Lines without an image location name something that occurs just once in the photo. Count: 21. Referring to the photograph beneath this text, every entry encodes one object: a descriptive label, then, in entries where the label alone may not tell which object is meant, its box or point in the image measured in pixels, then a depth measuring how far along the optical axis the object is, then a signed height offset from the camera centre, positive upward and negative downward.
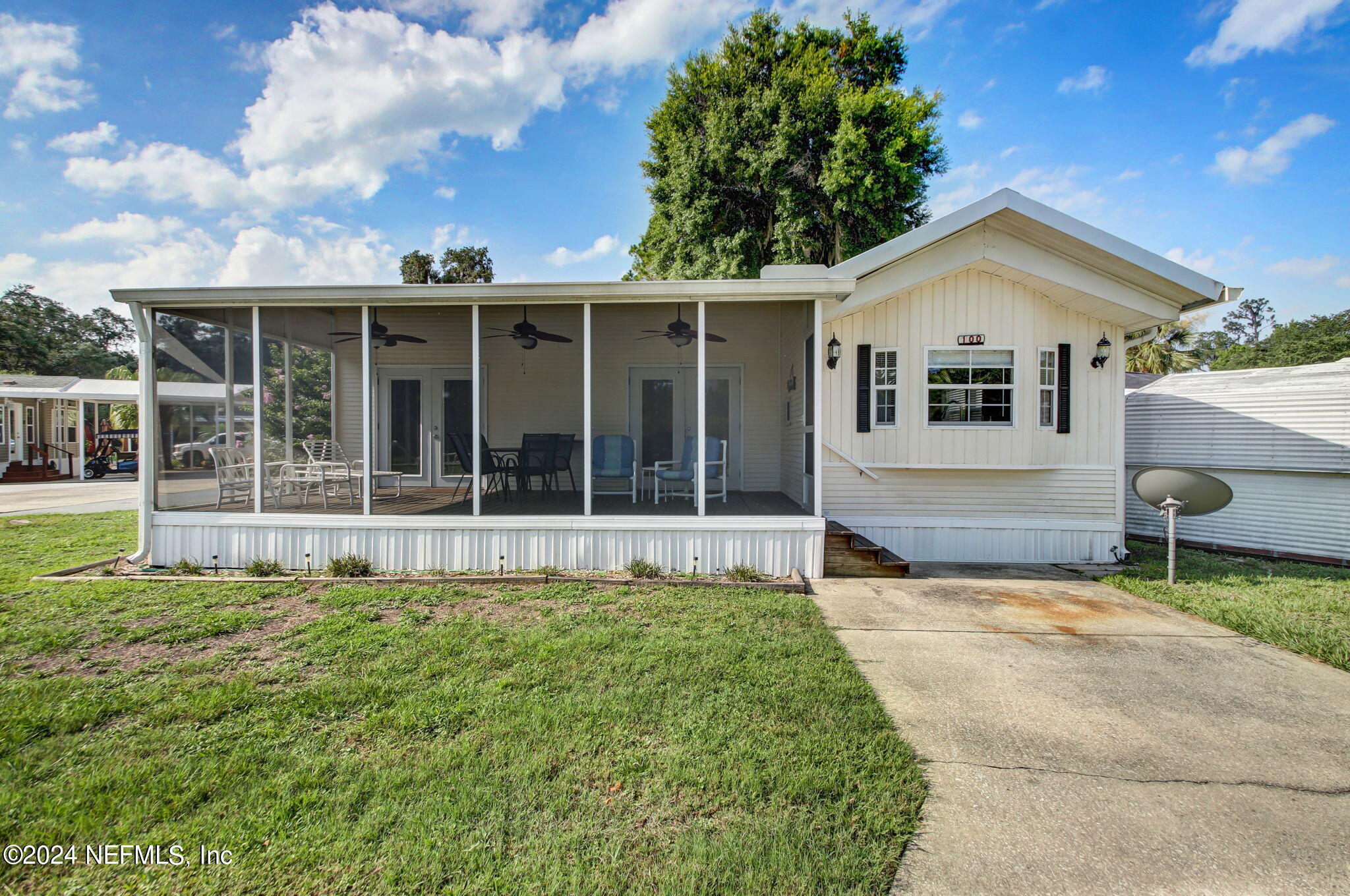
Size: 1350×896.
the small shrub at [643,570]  5.01 -1.19
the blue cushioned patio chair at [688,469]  6.24 -0.38
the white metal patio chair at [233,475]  5.60 -0.39
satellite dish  5.29 -0.50
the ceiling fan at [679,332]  5.87 +1.13
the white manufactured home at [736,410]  5.26 +0.25
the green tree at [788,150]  12.30 +6.60
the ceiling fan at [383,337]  6.66 +1.24
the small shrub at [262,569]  5.12 -1.21
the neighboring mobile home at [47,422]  14.45 +0.39
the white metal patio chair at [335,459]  6.40 -0.28
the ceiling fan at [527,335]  6.41 +1.20
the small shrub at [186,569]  5.16 -1.22
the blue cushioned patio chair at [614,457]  6.81 -0.24
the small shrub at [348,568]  5.06 -1.19
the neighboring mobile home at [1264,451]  6.14 -0.17
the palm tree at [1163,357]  16.42 +2.40
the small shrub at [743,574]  4.99 -1.22
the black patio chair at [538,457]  7.32 -0.27
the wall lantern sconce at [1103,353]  6.03 +0.91
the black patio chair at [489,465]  6.72 -0.36
